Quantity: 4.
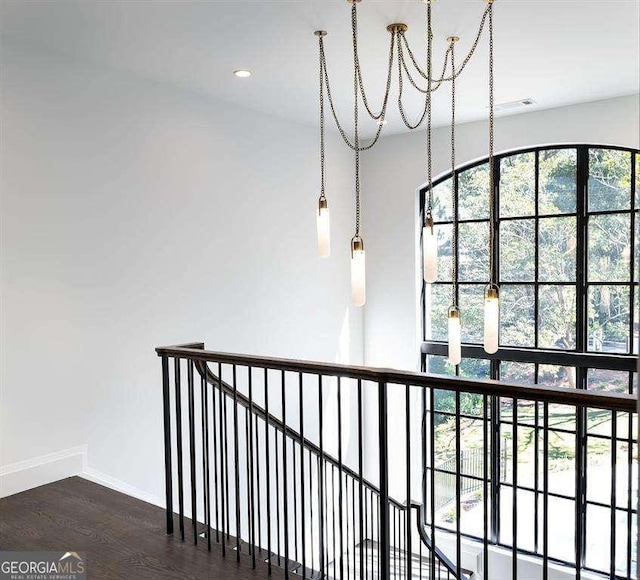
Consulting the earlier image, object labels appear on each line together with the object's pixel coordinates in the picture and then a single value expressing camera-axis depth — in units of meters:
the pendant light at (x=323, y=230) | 3.08
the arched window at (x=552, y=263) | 4.89
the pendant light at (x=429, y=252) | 3.19
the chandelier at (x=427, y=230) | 2.97
